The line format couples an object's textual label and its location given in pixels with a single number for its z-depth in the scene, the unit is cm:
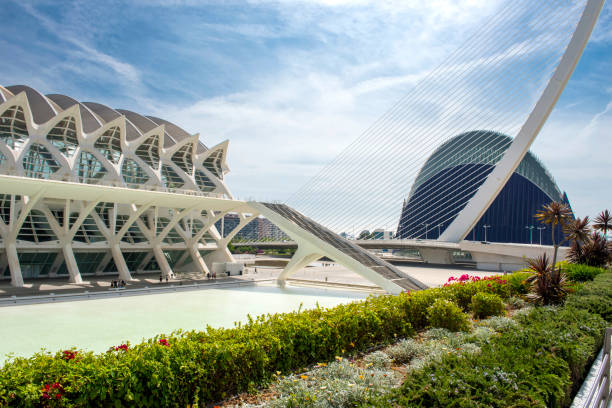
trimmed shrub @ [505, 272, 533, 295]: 1374
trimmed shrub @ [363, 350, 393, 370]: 662
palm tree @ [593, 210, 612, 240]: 2381
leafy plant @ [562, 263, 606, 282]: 1590
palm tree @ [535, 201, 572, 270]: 2031
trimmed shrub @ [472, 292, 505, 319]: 1044
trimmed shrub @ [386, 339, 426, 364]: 707
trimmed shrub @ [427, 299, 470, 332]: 882
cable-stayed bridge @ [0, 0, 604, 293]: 2275
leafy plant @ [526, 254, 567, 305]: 1109
